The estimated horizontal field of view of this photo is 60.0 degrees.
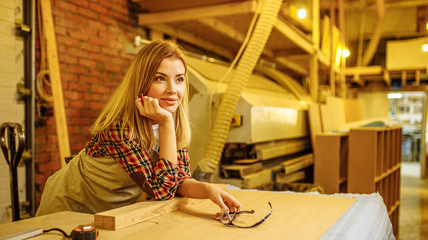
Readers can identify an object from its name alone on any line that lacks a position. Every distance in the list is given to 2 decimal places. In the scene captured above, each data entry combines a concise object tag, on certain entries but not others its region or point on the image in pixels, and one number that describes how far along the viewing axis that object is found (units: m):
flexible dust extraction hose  2.80
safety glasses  1.10
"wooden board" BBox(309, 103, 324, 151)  4.28
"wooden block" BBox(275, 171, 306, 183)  3.47
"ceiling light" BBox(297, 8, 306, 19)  4.02
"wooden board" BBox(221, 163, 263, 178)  2.95
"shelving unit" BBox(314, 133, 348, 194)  3.36
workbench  1.02
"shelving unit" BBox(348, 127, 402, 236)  3.22
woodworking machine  3.04
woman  1.31
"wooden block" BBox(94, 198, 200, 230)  1.07
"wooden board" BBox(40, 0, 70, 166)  2.89
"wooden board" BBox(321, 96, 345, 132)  4.66
